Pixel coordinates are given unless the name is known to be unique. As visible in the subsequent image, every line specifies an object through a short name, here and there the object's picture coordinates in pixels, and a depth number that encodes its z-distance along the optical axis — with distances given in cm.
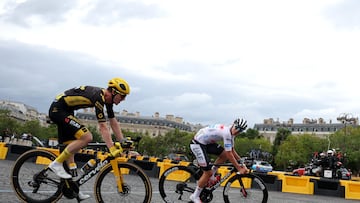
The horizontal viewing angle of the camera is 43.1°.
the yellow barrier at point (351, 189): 1844
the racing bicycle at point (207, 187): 820
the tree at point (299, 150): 8425
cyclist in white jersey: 782
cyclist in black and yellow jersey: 655
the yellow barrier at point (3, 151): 1941
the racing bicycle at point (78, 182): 659
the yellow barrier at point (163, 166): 1858
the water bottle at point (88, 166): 677
